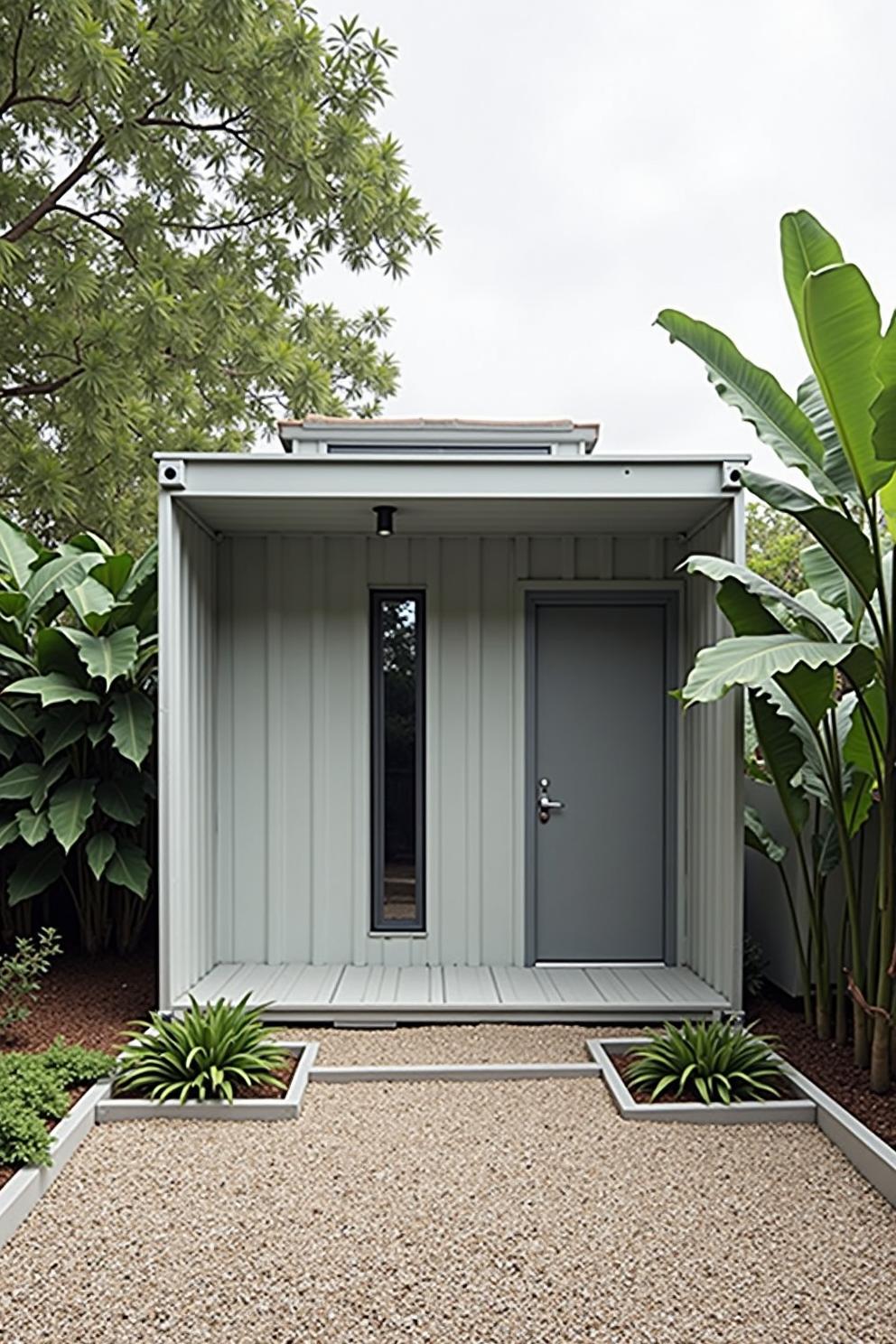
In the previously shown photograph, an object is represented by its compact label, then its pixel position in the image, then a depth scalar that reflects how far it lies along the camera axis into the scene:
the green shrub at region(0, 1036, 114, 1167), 3.61
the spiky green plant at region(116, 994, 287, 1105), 4.35
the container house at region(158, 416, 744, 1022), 6.13
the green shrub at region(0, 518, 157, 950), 5.59
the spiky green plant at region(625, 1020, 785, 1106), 4.37
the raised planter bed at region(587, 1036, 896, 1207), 3.81
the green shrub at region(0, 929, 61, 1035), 4.72
